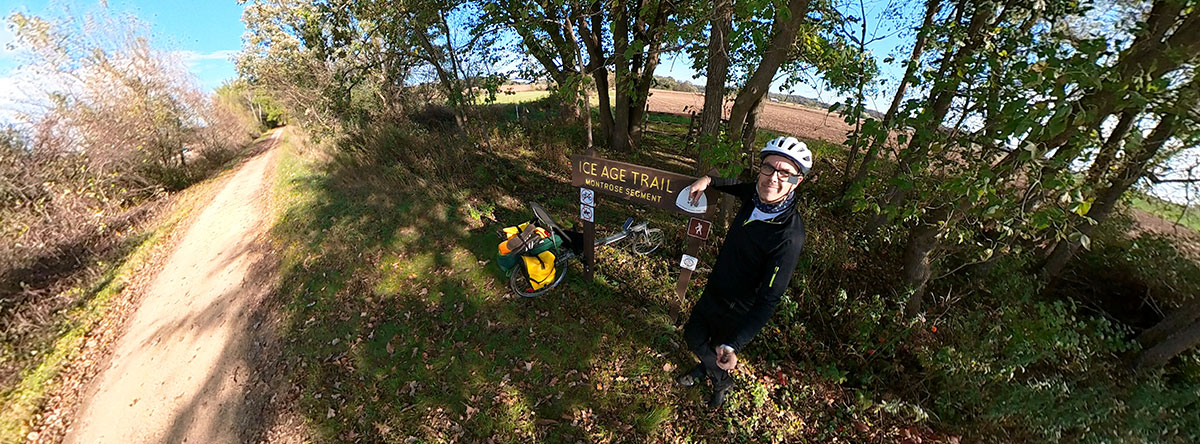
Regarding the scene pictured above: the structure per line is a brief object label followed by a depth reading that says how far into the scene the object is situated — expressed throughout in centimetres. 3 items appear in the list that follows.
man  262
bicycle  512
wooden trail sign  369
